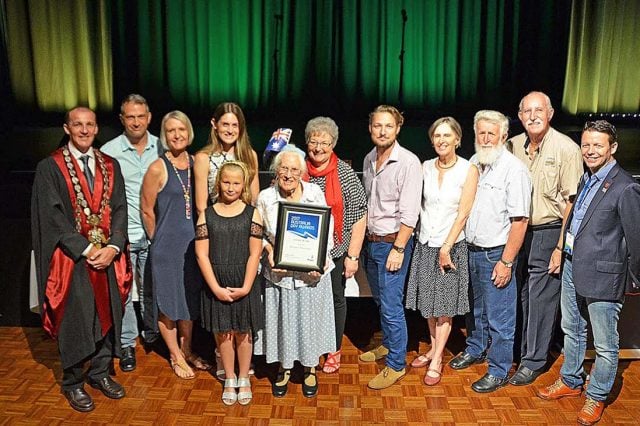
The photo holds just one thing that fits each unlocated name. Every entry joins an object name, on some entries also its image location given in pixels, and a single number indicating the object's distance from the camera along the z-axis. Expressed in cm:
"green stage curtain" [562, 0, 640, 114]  828
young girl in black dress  294
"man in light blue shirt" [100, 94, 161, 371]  343
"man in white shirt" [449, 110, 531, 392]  310
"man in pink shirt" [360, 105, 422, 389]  315
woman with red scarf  309
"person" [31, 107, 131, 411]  301
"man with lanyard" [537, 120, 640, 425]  280
